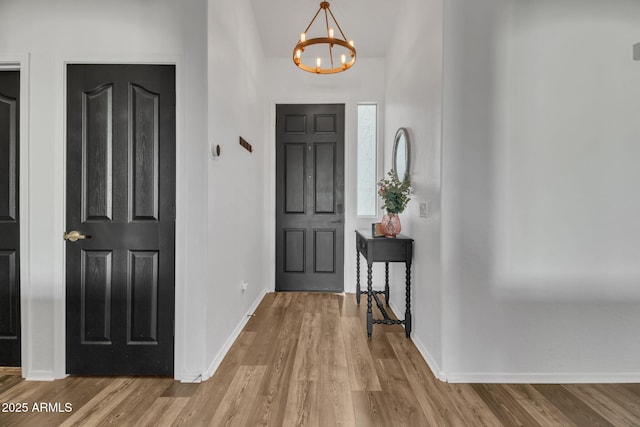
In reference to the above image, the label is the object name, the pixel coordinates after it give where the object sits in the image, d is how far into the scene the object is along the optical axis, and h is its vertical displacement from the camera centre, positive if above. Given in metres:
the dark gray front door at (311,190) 4.48 +0.25
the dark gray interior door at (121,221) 2.21 -0.09
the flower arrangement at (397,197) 2.95 +0.11
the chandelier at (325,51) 2.86 +1.98
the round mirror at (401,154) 3.11 +0.56
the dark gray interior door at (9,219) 2.27 -0.09
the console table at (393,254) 2.90 -0.39
